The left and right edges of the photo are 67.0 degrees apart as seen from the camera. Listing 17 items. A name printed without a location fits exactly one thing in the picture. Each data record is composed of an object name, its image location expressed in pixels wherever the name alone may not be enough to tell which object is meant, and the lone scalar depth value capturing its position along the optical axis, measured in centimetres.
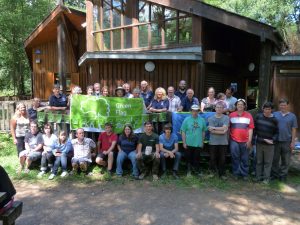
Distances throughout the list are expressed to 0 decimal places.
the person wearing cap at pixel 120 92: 604
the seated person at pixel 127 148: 522
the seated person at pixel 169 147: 520
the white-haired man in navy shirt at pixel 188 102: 591
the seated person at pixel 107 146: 534
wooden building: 719
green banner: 567
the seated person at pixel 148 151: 518
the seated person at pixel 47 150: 547
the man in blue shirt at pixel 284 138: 496
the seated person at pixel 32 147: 558
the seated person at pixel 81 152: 532
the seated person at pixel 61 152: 537
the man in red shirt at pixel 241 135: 503
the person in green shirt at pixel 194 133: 520
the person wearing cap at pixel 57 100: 625
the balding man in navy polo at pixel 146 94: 623
